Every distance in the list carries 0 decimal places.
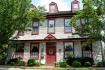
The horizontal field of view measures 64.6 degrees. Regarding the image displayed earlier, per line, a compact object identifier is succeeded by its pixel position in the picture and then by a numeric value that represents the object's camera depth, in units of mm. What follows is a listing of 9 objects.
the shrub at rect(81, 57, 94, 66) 9489
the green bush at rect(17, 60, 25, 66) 9861
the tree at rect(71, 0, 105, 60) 8413
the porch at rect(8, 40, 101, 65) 10019
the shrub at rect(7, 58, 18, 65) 9894
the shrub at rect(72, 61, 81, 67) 9211
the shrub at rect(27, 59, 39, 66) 9828
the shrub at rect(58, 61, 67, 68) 9304
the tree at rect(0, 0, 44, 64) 7948
